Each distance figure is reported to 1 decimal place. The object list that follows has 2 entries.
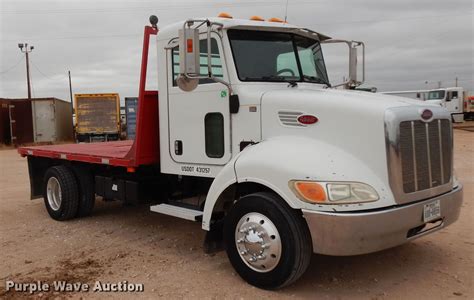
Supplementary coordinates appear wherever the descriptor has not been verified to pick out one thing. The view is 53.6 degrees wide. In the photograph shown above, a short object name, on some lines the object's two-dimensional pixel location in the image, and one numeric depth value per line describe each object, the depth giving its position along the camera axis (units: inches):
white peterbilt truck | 151.0
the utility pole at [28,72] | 1756.3
